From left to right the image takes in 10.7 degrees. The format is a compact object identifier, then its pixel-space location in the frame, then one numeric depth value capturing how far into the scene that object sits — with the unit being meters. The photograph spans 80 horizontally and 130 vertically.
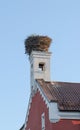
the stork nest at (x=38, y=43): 35.91
